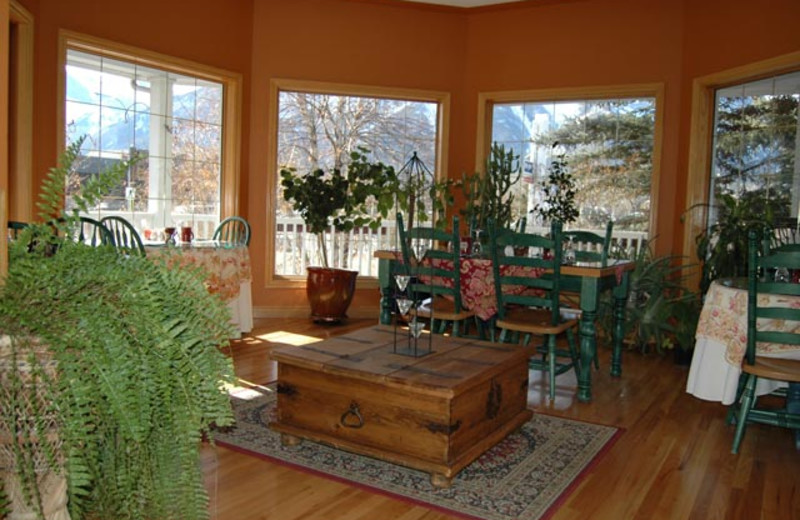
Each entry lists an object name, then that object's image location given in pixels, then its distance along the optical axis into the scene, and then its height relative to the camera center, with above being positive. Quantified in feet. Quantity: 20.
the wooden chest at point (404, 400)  8.48 -2.21
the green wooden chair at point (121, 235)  13.32 -0.22
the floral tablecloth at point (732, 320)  10.24 -1.15
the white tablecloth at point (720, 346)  10.32 -1.57
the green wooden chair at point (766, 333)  9.55 -1.26
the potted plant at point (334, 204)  19.21 +0.82
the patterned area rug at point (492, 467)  8.26 -3.18
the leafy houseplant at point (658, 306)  15.94 -1.49
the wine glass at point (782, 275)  11.41 -0.47
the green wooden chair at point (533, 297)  12.12 -1.04
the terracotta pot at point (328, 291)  19.27 -1.71
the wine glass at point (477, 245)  15.72 -0.19
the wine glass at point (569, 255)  13.20 -0.30
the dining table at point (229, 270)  15.25 -0.98
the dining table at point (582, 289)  12.42 -1.01
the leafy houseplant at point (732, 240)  14.43 +0.12
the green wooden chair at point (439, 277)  13.21 -0.85
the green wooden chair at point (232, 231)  17.87 -0.07
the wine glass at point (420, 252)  12.03 -0.31
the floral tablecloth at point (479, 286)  13.33 -0.97
